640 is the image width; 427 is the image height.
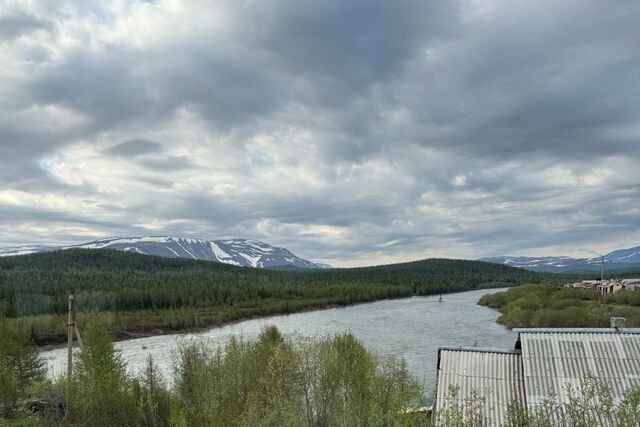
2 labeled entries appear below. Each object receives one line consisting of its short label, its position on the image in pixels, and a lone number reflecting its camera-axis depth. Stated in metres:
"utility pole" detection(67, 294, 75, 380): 27.90
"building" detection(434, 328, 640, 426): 16.53
